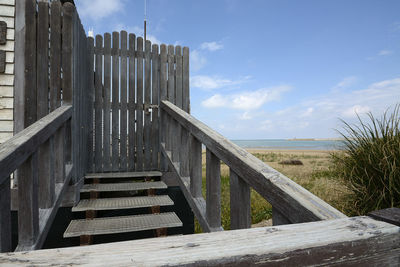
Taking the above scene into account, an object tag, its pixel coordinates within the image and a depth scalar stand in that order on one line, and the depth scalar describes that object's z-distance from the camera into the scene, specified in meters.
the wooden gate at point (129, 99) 4.01
